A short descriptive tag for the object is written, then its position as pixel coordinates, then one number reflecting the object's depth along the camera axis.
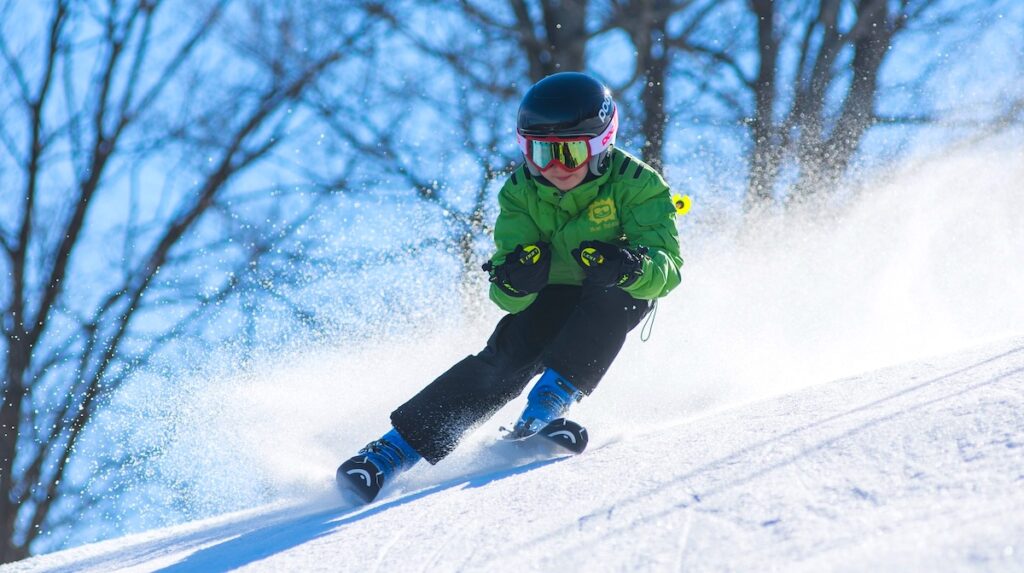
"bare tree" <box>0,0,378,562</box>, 20.34
